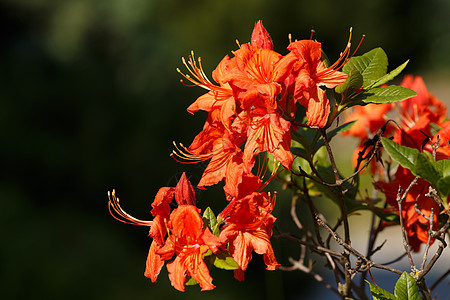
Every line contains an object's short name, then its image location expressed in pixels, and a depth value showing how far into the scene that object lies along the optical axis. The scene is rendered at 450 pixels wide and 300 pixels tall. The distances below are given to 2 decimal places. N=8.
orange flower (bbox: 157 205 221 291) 1.28
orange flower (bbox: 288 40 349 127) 1.27
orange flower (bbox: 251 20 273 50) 1.30
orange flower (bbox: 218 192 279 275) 1.28
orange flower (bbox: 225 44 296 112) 1.27
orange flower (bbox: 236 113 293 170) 1.27
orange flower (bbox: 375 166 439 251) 1.33
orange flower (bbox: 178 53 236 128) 1.28
